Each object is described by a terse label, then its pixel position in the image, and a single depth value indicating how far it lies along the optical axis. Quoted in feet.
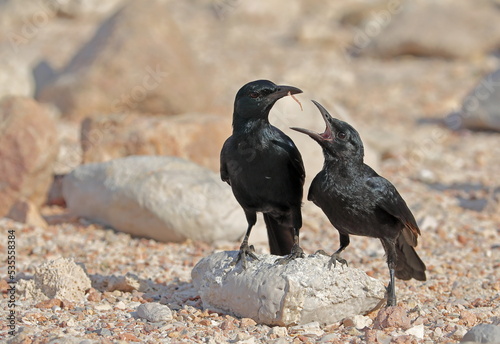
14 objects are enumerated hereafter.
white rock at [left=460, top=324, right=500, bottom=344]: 28.09
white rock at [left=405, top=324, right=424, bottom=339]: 30.42
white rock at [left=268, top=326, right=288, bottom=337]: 30.96
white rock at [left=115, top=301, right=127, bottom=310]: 34.71
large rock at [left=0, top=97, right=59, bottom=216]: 54.75
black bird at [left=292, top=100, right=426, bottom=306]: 32.55
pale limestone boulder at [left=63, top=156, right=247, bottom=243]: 48.44
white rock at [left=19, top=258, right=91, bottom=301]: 35.94
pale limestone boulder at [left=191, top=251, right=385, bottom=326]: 31.71
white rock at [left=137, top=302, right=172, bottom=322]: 32.45
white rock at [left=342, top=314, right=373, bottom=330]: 32.20
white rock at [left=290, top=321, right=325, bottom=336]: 31.42
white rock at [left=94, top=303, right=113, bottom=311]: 34.50
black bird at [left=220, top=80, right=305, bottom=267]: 34.06
